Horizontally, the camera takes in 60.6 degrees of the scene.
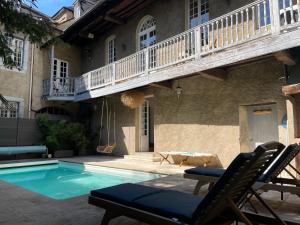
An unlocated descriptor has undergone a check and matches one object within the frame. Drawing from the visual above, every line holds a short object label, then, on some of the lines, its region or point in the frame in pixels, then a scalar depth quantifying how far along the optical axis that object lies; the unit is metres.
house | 7.29
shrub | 13.39
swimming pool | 7.36
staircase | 11.05
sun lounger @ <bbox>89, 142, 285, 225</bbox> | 2.07
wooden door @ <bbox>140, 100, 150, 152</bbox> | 12.98
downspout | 14.28
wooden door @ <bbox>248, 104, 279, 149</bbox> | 8.22
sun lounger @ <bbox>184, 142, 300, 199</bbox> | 3.43
